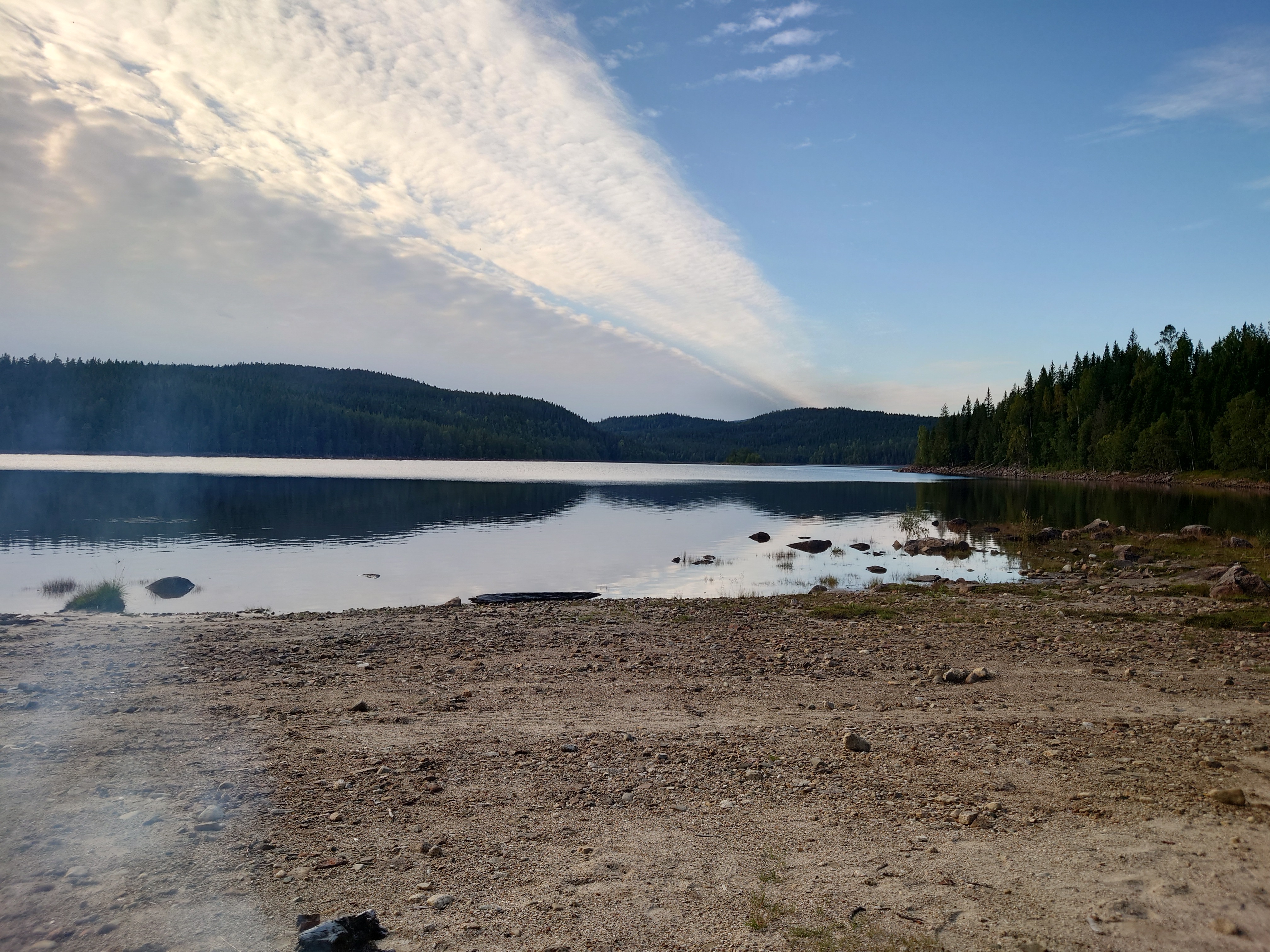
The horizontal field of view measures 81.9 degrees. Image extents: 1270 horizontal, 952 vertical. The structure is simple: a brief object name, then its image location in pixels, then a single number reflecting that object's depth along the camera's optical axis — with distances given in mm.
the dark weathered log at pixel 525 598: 22531
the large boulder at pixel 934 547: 37281
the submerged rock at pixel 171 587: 23938
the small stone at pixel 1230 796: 6938
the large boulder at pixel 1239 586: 20750
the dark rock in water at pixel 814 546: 38031
